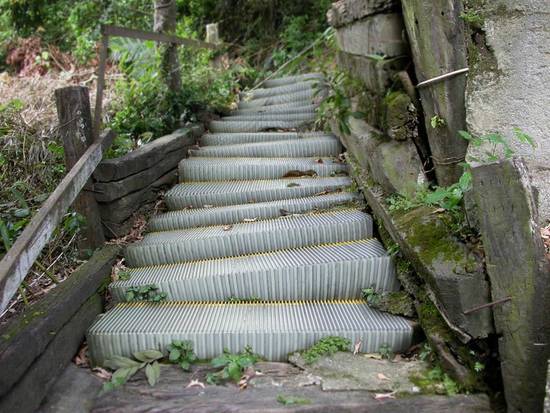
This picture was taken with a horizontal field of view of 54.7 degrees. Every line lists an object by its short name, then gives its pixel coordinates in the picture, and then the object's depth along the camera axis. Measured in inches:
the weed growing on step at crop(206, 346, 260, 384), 111.0
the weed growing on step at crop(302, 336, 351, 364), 115.9
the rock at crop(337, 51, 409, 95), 156.5
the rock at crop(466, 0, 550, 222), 119.7
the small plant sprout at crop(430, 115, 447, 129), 129.0
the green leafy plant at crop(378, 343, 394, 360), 117.0
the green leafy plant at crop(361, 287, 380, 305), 130.8
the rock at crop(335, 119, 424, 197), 141.3
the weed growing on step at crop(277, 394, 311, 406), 103.0
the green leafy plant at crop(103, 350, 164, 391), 110.7
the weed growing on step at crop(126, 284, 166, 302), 135.9
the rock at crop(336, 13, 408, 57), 155.8
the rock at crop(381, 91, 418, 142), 145.6
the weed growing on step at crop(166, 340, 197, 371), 116.0
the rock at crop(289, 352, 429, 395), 106.1
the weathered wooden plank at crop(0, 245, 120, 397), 93.0
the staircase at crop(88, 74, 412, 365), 120.0
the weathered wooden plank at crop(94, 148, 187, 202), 155.1
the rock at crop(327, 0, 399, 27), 158.9
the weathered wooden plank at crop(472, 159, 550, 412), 99.2
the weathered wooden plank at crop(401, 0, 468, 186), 123.3
